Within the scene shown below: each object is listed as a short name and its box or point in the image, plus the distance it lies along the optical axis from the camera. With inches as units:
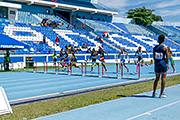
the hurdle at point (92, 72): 627.2
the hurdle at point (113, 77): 561.3
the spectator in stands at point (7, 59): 815.7
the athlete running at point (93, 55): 731.4
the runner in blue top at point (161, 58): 306.2
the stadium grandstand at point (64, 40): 477.7
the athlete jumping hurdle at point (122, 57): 684.7
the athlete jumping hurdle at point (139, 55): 690.8
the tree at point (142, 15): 2418.4
